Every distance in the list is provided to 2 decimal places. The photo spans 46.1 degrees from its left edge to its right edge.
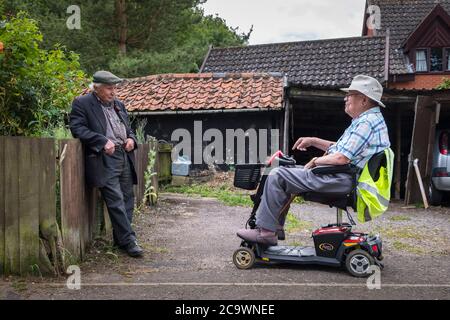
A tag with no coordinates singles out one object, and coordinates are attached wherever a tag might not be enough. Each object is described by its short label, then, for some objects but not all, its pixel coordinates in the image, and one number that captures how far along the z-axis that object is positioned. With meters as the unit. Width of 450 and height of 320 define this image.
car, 10.57
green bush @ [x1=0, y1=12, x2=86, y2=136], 4.61
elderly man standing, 5.09
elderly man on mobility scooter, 4.56
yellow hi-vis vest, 4.50
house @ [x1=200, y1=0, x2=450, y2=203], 11.64
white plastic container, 12.93
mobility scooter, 4.56
